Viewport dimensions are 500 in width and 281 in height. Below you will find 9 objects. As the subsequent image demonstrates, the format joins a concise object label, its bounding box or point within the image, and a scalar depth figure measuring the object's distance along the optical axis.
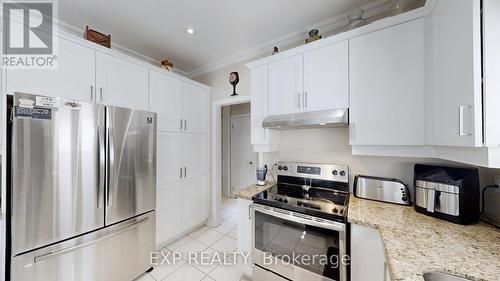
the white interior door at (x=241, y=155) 4.20
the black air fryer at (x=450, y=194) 1.09
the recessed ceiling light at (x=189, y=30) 2.07
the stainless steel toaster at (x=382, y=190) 1.43
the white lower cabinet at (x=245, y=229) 1.71
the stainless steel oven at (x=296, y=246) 1.26
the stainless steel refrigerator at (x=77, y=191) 1.16
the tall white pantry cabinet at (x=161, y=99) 1.50
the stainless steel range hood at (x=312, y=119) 1.52
